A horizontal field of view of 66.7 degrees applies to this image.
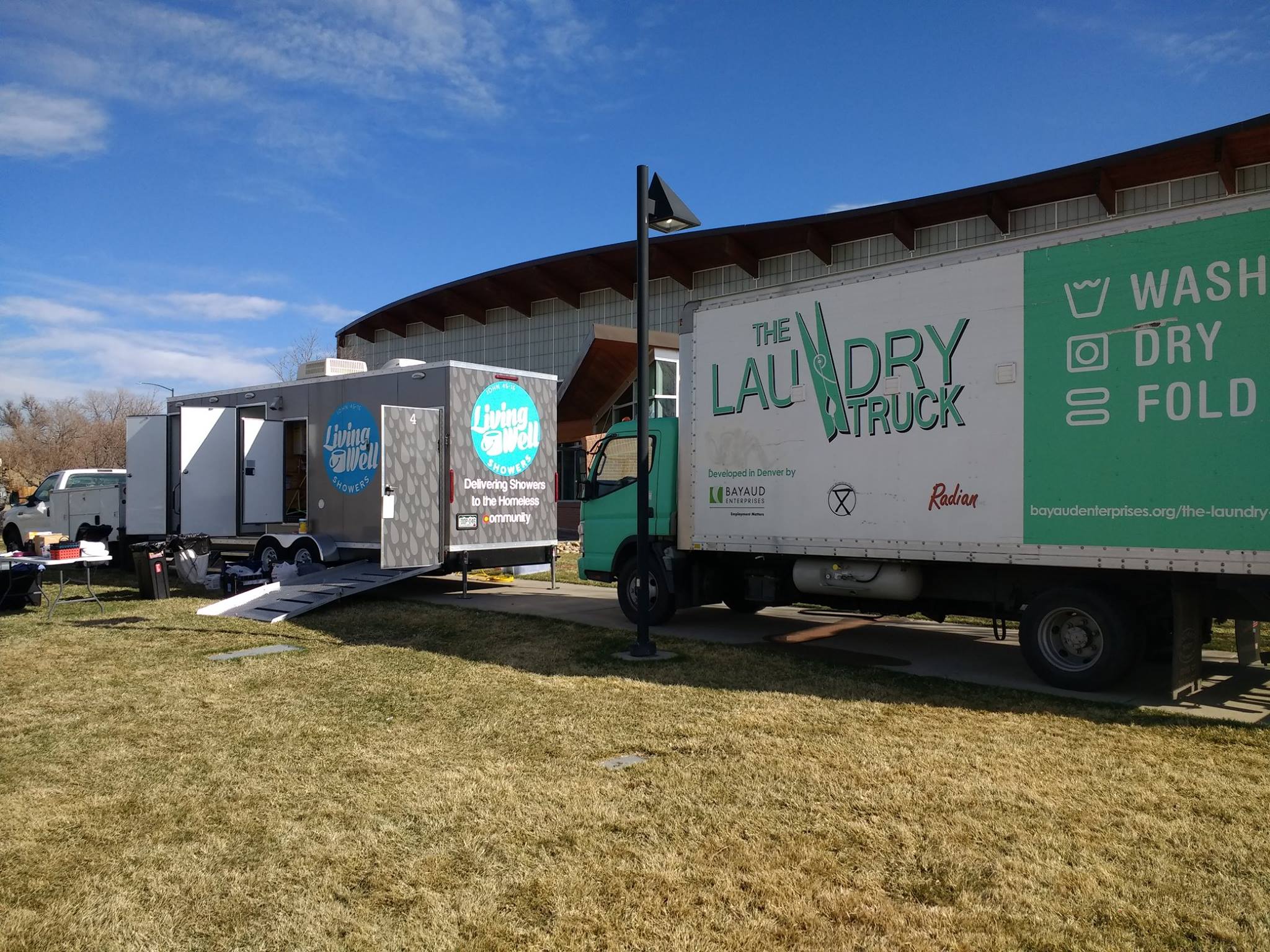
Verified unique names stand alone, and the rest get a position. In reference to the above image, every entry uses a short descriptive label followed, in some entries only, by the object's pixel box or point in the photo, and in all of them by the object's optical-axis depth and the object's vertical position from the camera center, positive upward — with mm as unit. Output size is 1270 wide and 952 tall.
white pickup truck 19172 -321
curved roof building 19984 +6491
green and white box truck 6887 +472
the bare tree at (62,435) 69062 +4219
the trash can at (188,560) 15156 -1085
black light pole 9047 +1943
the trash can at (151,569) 13719 -1114
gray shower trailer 12789 +347
